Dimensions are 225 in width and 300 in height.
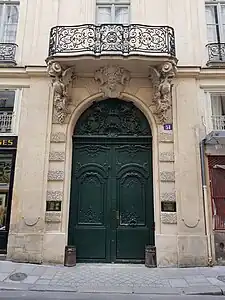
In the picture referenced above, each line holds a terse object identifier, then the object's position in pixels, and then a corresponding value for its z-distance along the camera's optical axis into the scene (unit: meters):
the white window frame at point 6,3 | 8.77
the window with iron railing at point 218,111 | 7.79
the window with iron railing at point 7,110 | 7.86
